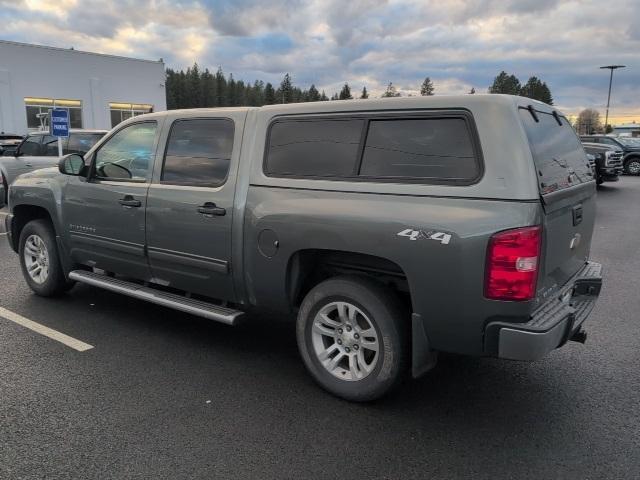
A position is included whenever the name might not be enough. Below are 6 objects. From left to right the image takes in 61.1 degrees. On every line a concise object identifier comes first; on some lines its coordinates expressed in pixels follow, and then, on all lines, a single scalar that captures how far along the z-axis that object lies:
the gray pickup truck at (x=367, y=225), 2.95
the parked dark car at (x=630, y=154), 23.01
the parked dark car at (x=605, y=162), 17.27
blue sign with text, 12.72
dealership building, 31.62
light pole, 47.47
